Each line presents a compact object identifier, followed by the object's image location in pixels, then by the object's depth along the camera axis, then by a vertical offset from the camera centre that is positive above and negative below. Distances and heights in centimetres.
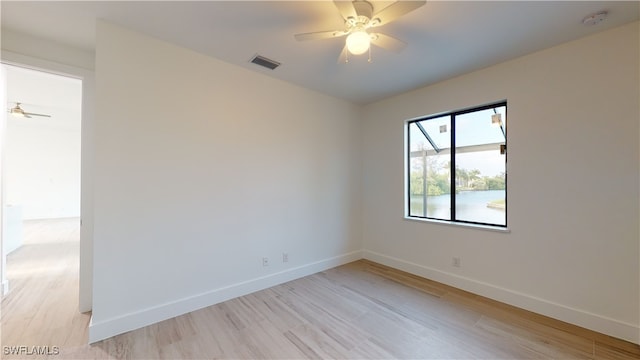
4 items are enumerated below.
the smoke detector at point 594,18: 199 +133
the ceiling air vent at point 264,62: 275 +135
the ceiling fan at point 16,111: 407 +114
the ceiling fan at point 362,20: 162 +111
